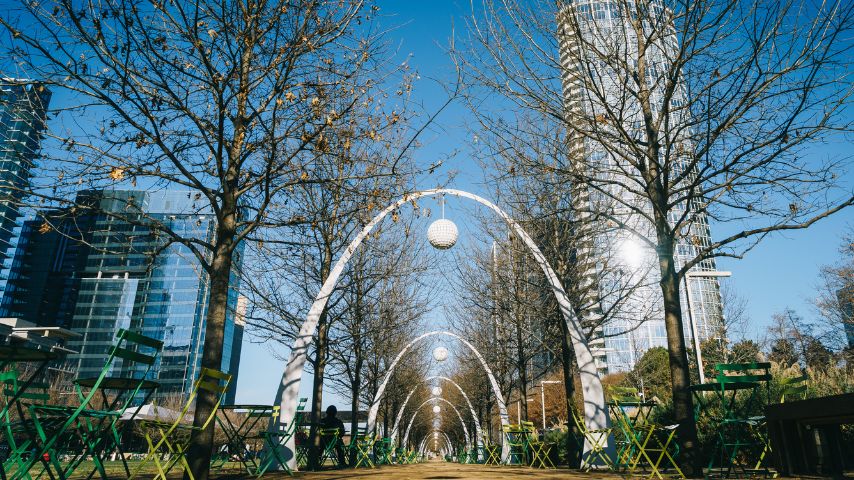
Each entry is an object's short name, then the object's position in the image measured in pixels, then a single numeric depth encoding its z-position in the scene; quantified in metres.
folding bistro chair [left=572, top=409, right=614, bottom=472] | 8.37
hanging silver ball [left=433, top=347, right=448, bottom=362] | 19.62
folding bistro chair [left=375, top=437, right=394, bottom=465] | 20.35
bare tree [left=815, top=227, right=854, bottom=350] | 27.86
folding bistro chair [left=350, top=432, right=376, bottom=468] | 14.15
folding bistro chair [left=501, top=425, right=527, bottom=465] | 17.01
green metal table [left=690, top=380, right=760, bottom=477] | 6.14
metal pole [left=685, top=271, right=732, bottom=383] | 12.91
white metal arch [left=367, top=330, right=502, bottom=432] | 18.36
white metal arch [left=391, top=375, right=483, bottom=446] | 29.30
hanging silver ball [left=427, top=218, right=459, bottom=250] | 10.81
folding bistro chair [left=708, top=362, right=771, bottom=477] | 6.03
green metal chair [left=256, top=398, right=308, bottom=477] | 8.34
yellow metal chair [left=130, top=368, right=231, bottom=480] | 4.89
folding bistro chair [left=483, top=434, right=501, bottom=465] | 19.78
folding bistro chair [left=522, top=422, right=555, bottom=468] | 12.77
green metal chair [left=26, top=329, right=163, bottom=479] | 4.00
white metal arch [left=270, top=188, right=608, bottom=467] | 8.85
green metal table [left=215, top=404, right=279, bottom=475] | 7.06
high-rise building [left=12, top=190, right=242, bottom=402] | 122.38
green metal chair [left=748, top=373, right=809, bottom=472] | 6.79
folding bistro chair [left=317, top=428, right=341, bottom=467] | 11.80
